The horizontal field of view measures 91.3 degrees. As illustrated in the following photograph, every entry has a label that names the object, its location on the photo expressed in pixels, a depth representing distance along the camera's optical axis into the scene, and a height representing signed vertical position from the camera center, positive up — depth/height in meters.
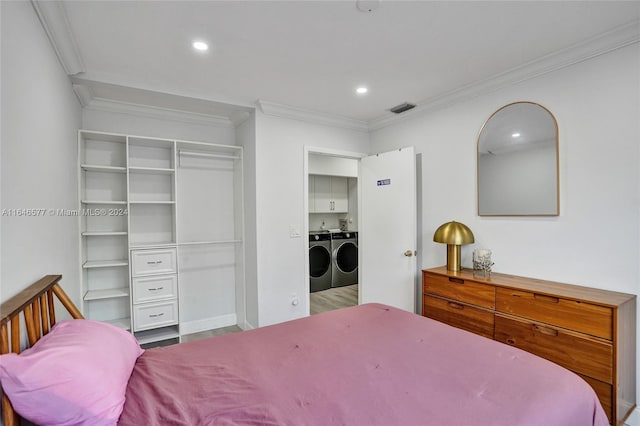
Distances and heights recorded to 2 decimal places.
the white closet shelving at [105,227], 2.92 -0.13
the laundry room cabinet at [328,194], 5.56 +0.29
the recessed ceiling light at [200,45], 2.07 +1.12
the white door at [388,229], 3.25 -0.22
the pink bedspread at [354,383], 1.07 -0.70
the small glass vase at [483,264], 2.57 -0.47
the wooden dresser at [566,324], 1.79 -0.77
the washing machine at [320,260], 5.03 -0.83
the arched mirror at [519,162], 2.35 +0.36
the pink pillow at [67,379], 0.89 -0.52
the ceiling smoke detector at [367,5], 1.67 +1.11
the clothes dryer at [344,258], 5.25 -0.84
